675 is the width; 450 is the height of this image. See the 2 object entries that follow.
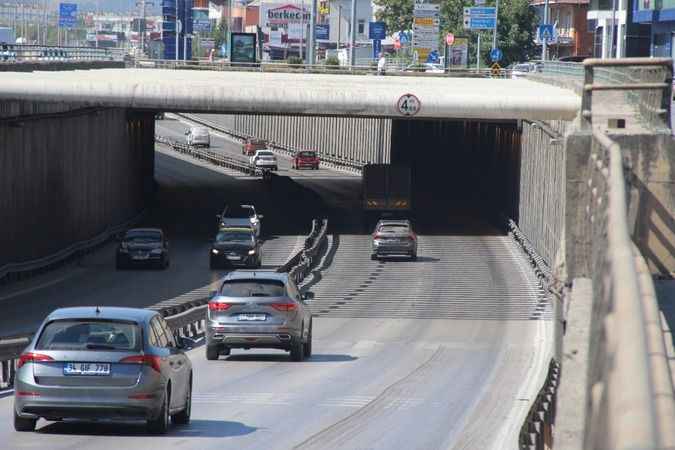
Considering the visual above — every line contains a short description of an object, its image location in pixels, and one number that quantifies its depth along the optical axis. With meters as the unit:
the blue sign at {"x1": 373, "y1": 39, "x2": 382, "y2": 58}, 126.25
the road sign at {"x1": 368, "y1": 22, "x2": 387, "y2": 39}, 119.50
